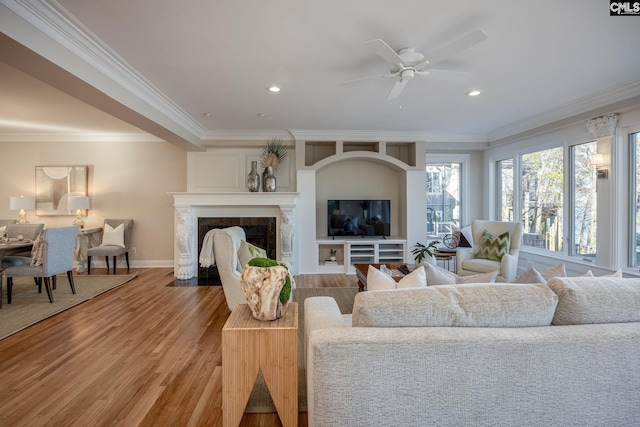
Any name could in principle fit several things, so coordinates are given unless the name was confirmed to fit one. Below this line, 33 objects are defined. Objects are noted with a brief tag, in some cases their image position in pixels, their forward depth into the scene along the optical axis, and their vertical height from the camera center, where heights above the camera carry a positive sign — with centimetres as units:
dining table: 360 -37
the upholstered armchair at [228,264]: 304 -49
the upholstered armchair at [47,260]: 370 -54
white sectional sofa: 124 -63
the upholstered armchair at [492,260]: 396 -60
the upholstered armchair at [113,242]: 529 -49
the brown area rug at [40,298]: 325 -106
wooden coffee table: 352 -68
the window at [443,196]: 627 +32
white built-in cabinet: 547 -69
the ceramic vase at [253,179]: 537 +59
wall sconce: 376 +56
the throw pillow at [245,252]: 322 -41
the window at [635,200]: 355 +13
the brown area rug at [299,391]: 190 -116
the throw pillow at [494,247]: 430 -48
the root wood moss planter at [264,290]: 161 -39
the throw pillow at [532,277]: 165 -35
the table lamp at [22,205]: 531 +16
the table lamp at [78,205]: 543 +16
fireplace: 523 -10
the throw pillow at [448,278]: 169 -36
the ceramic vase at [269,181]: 536 +55
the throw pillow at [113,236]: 548 -38
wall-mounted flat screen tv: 566 -9
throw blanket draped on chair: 303 -38
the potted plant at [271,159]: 538 +95
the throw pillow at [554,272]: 176 -34
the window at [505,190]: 563 +41
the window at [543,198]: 466 +22
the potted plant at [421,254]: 490 -67
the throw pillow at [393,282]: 167 -37
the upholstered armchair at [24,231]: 473 -25
